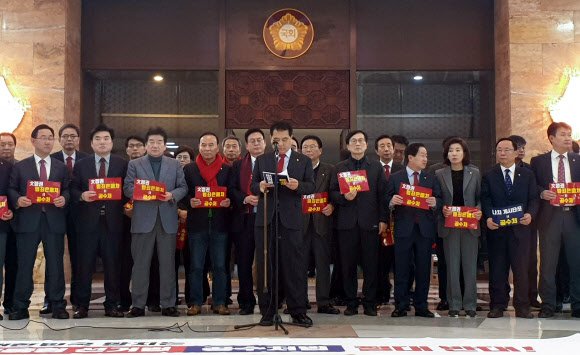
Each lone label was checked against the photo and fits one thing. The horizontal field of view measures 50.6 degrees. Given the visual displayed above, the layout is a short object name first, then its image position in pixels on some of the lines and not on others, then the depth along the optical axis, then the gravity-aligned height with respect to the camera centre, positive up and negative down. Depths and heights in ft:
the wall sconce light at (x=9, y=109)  23.39 +3.18
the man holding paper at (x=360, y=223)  16.79 -0.84
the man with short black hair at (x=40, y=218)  16.16 -0.70
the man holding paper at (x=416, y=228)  16.51 -0.97
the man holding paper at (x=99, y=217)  16.35 -0.68
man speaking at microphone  15.02 -0.81
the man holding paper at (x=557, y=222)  16.89 -0.81
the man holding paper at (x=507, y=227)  16.85 -0.95
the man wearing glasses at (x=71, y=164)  17.02 +0.82
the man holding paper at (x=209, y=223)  16.81 -0.86
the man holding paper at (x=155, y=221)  16.44 -0.77
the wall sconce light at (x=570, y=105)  23.24 +3.36
